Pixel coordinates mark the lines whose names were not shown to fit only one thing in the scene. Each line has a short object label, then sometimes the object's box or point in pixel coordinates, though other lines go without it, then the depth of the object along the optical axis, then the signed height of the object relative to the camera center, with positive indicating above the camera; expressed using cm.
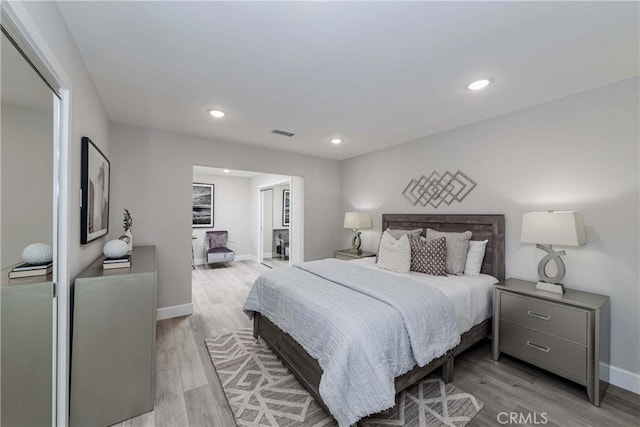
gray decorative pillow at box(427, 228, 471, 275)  273 -40
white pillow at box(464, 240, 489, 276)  274 -46
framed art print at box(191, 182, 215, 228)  651 +15
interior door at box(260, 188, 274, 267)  688 -42
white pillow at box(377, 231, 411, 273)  280 -47
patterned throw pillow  269 -46
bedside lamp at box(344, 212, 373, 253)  419 -15
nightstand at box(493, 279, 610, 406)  189 -93
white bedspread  218 -70
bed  182 -106
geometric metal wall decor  312 +32
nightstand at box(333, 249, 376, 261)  404 -67
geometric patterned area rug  171 -137
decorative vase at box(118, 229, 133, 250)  269 -28
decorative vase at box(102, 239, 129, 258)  194 -30
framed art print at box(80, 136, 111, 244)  182 +14
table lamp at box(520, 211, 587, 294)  204 -16
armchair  602 -88
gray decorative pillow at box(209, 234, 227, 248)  637 -73
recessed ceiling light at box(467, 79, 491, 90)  207 +106
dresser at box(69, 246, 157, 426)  159 -87
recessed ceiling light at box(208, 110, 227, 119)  269 +103
